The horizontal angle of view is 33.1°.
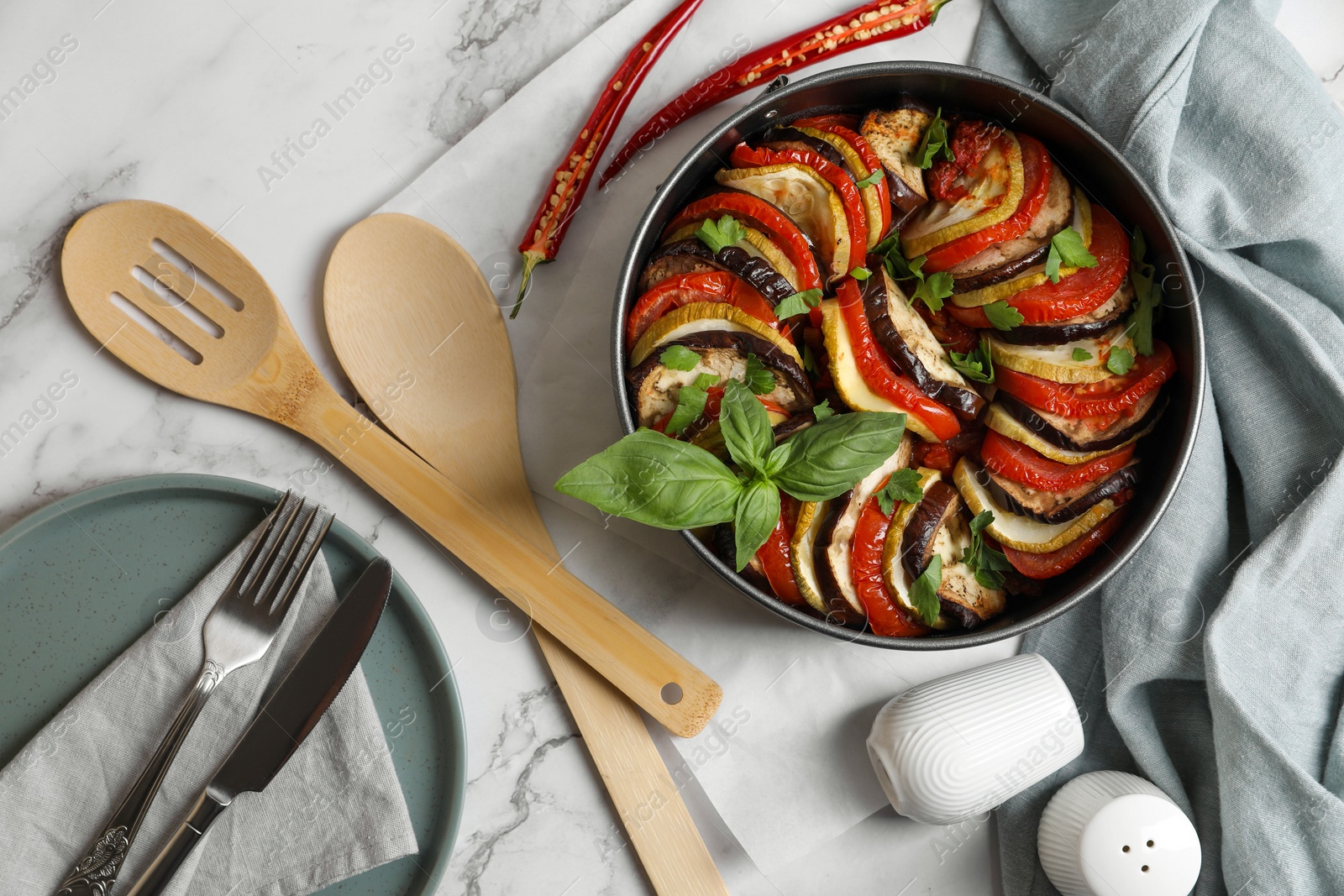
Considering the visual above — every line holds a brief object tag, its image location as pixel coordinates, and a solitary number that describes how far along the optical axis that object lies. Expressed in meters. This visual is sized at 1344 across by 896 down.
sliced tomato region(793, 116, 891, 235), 0.78
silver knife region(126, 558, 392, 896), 0.80
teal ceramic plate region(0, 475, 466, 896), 0.81
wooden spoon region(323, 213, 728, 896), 0.84
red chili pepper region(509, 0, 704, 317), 0.83
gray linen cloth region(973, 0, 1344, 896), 0.81
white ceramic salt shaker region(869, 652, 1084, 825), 0.80
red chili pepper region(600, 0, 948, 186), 0.83
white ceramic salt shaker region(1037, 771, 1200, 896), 0.80
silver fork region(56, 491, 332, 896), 0.81
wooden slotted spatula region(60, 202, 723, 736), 0.83
